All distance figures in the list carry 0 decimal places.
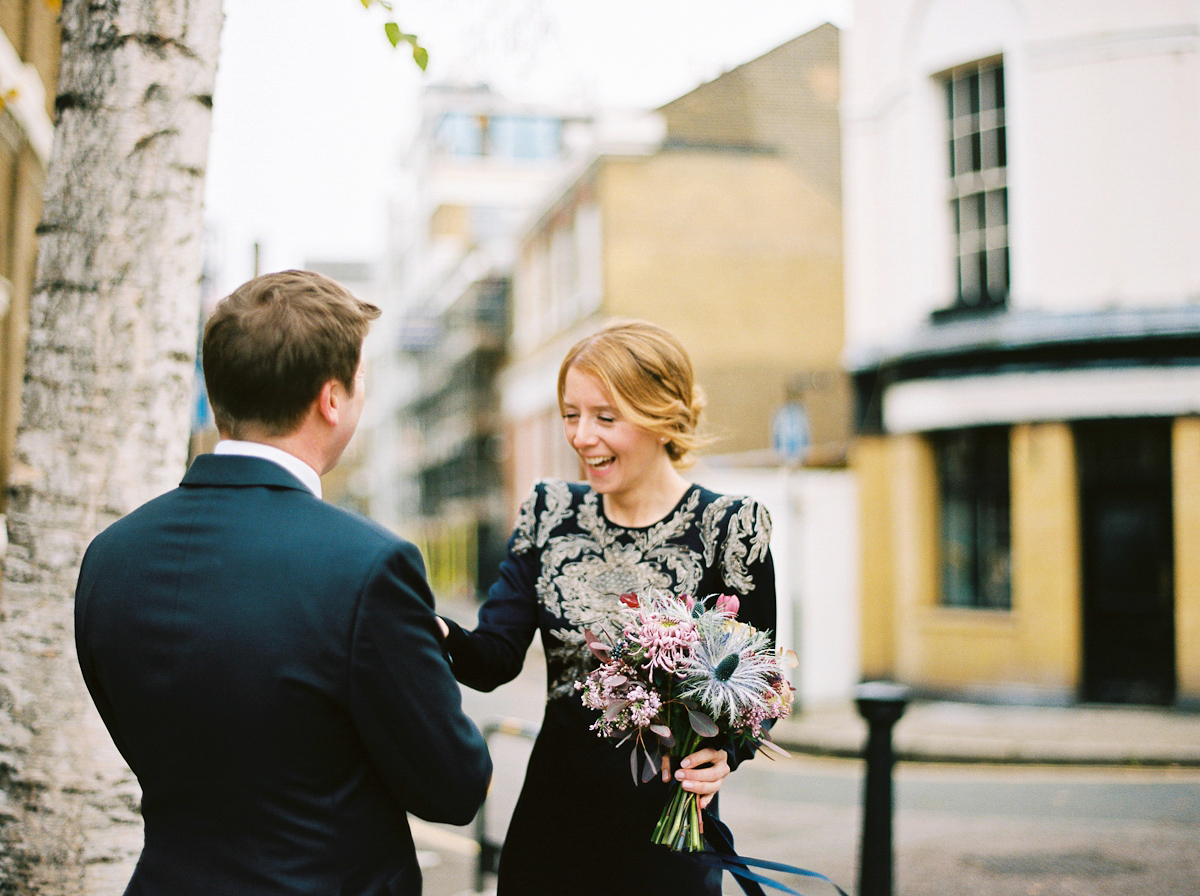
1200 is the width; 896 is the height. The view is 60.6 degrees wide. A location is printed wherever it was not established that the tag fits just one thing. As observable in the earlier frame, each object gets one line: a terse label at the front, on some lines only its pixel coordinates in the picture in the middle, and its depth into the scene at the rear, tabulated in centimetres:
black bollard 444
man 159
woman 240
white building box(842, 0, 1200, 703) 1152
